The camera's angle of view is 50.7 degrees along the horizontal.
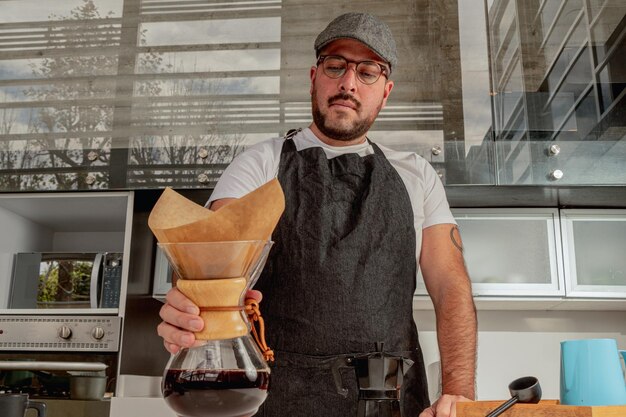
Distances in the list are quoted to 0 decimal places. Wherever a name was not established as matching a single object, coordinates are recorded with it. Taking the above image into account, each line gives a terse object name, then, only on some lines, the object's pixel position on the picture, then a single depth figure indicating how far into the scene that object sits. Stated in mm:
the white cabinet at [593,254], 2641
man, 1241
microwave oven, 2643
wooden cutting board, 755
